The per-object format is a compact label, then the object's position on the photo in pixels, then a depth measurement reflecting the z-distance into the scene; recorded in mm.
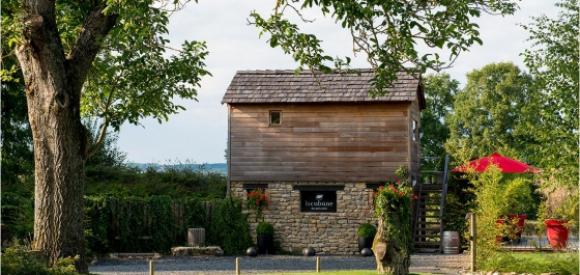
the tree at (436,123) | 43306
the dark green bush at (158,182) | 28031
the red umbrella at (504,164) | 26391
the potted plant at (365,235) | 26109
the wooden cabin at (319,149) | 26812
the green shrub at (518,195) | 22912
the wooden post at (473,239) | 18844
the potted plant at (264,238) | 26703
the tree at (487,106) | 45656
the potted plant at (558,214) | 15781
